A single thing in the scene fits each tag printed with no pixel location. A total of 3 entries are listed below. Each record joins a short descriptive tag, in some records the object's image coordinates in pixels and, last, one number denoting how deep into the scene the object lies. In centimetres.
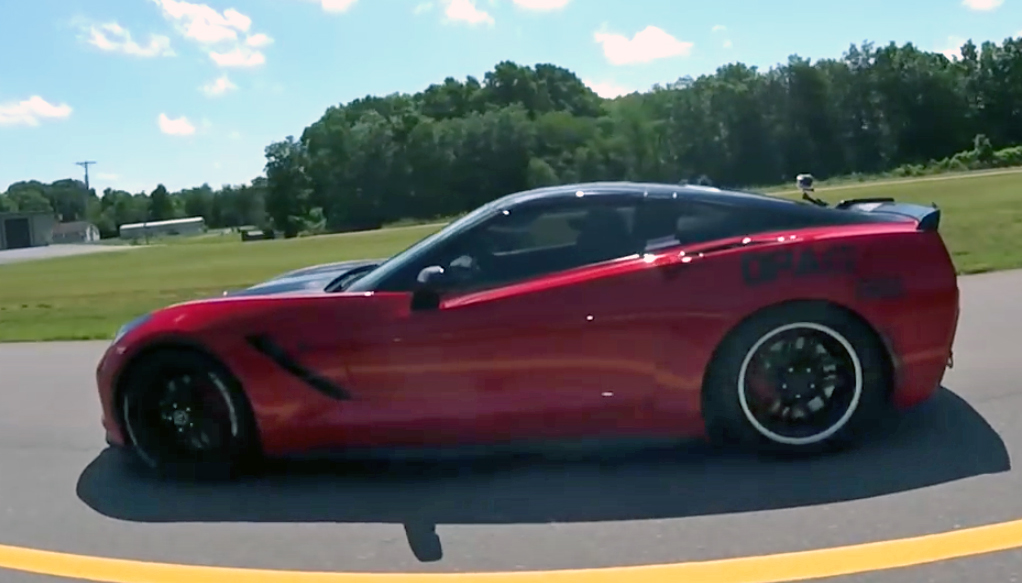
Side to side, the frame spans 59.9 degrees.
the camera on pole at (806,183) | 527
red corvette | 397
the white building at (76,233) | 10825
